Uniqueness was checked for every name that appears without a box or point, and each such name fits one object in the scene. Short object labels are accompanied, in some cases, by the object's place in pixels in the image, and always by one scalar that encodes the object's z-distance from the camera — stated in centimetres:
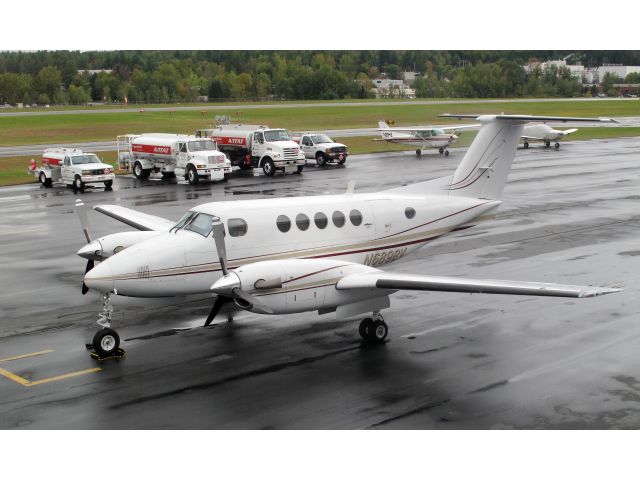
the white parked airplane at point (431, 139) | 5997
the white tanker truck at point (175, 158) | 4497
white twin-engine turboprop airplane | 1501
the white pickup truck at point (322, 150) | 5362
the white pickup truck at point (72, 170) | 4231
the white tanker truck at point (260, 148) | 4894
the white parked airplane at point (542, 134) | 6556
